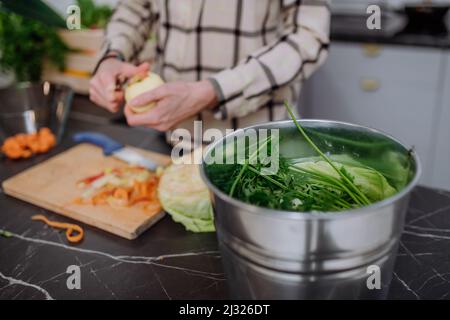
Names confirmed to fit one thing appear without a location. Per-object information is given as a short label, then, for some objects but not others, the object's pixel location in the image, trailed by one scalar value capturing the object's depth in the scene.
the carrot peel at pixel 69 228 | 0.90
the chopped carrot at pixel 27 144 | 1.27
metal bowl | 1.37
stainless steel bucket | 0.53
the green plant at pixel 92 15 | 1.93
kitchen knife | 1.16
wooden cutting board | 0.93
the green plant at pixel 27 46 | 1.70
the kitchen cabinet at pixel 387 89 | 1.99
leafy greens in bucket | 0.65
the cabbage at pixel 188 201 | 0.91
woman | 1.08
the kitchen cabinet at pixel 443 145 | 1.97
